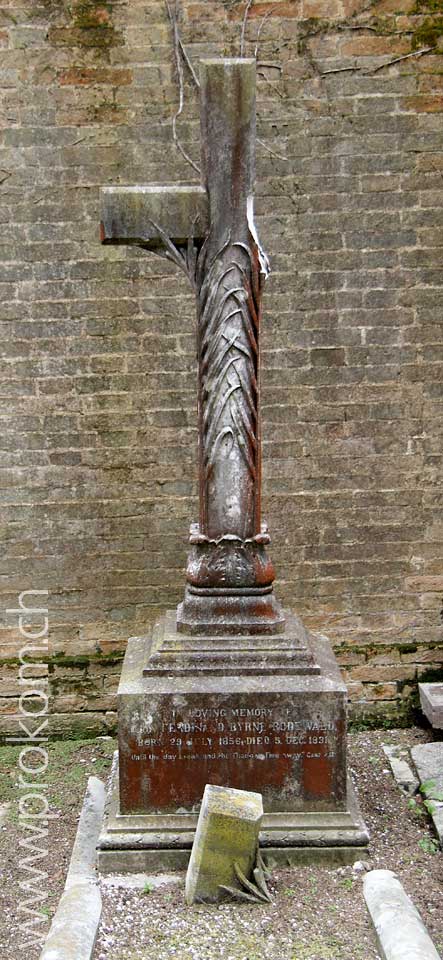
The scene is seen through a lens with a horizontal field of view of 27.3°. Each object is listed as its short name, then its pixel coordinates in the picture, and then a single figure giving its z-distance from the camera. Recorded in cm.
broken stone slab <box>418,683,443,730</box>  513
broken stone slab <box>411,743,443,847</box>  425
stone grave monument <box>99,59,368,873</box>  352
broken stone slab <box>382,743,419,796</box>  467
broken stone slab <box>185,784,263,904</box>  313
